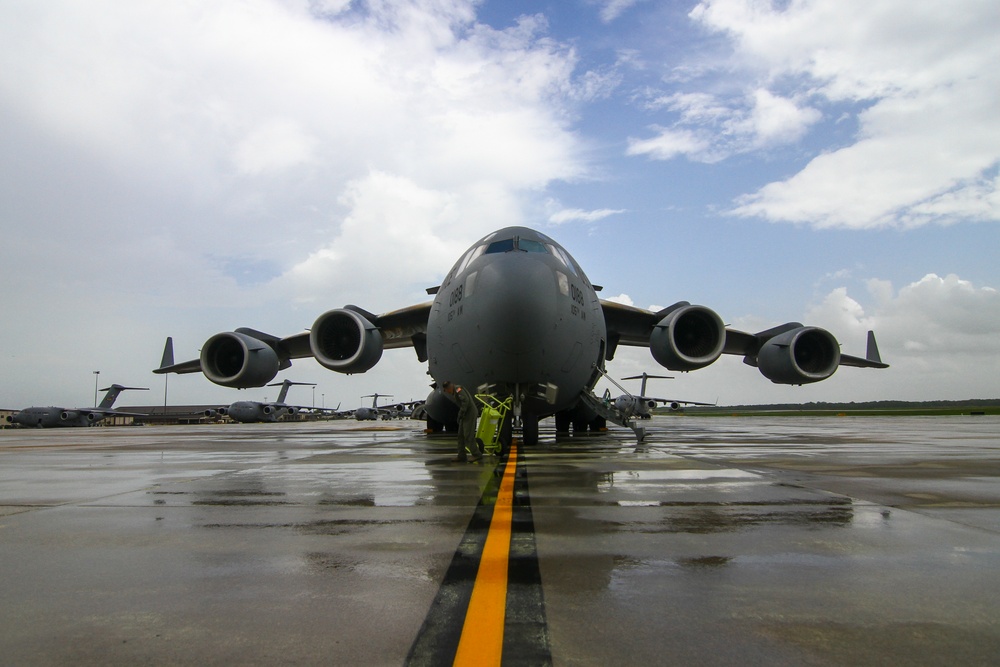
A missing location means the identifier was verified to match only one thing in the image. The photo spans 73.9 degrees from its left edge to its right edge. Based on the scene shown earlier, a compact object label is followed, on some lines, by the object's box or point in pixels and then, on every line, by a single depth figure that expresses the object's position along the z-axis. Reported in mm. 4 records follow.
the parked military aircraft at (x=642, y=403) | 43312
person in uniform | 8422
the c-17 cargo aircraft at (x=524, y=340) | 9422
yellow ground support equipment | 8636
